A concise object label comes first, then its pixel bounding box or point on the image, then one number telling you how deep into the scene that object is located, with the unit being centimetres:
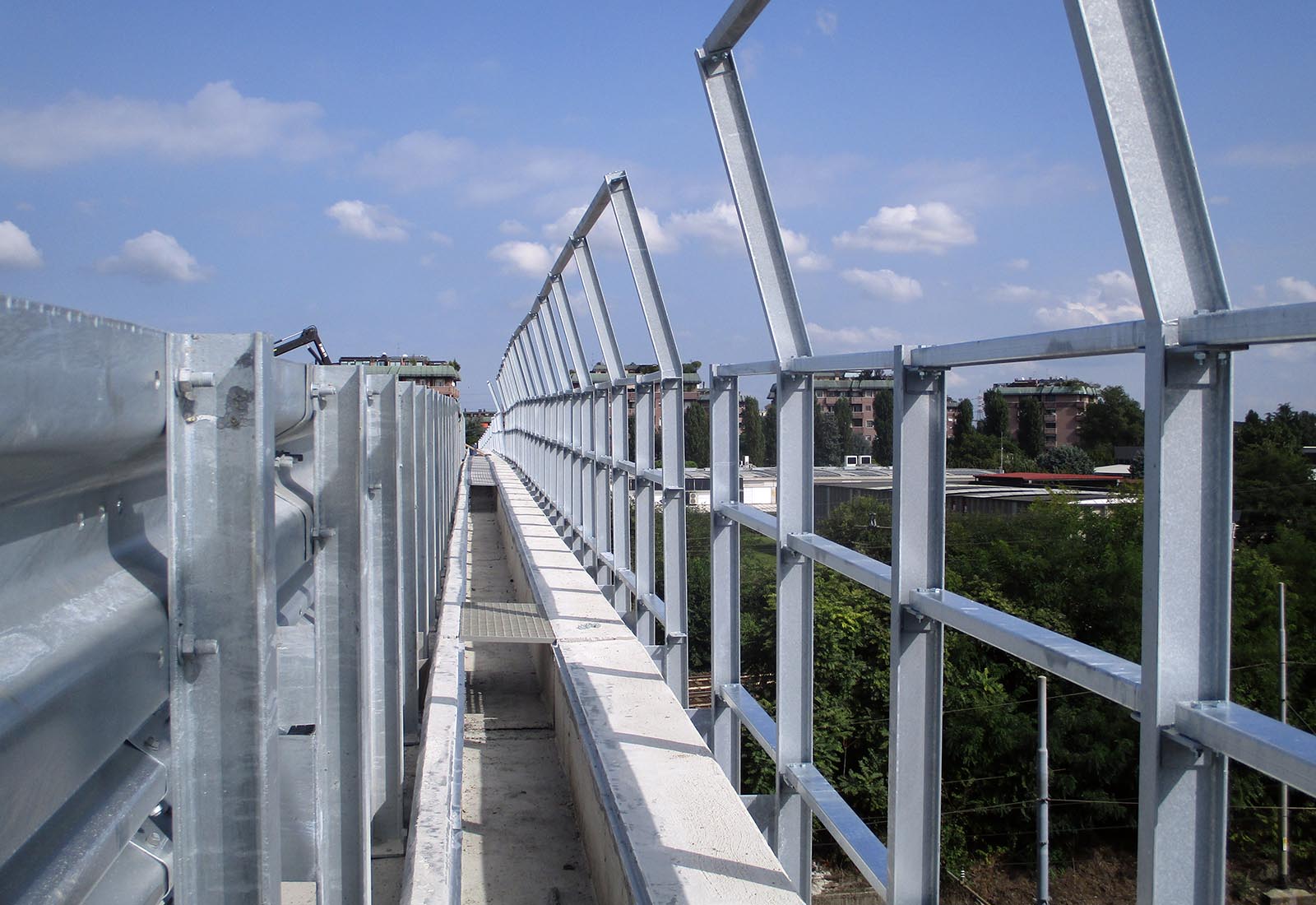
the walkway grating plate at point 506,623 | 609
